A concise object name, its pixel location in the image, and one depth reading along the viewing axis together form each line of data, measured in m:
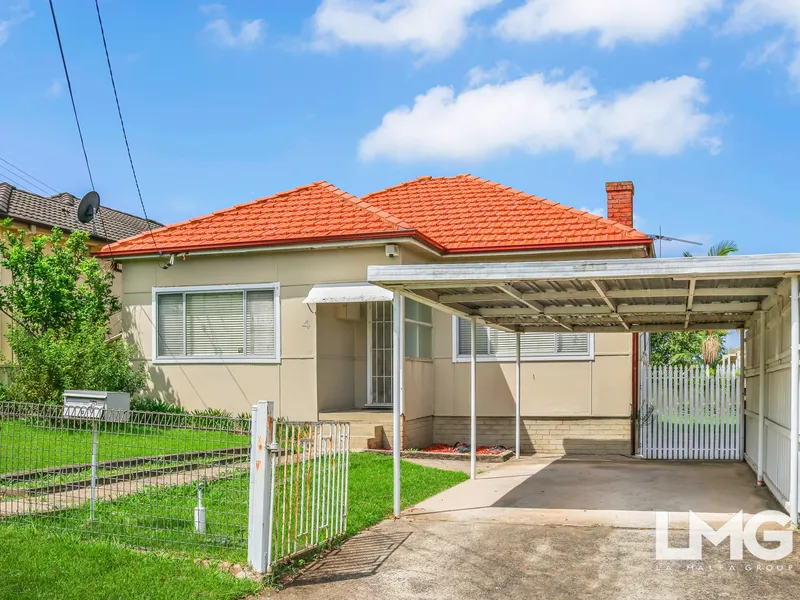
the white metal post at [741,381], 14.47
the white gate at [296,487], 6.32
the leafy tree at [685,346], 30.47
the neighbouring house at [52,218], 18.31
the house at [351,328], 14.68
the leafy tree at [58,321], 13.94
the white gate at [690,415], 15.12
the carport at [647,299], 8.14
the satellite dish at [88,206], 14.31
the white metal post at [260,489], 6.30
